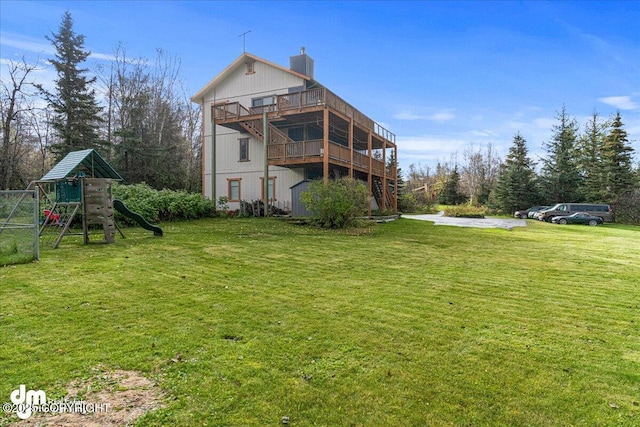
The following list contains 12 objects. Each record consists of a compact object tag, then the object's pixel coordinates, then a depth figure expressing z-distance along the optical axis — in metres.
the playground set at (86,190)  9.94
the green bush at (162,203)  15.32
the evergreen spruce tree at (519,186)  36.69
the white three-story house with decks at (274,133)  19.81
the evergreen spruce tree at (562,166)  35.19
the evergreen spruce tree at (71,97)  24.91
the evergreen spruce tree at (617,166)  29.86
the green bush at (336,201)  14.83
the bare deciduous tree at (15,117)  22.45
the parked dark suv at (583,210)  27.22
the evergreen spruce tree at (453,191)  49.97
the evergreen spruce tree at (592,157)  31.39
